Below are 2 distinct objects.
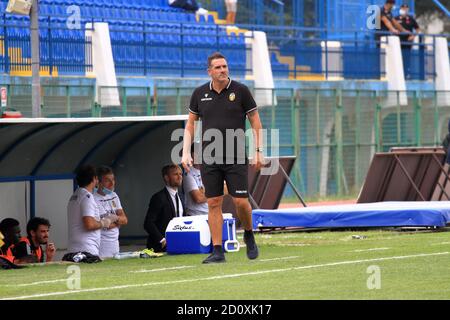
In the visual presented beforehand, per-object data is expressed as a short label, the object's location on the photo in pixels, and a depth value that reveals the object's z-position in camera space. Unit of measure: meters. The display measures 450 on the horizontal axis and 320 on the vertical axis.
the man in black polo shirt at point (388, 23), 37.95
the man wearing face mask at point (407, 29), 38.81
